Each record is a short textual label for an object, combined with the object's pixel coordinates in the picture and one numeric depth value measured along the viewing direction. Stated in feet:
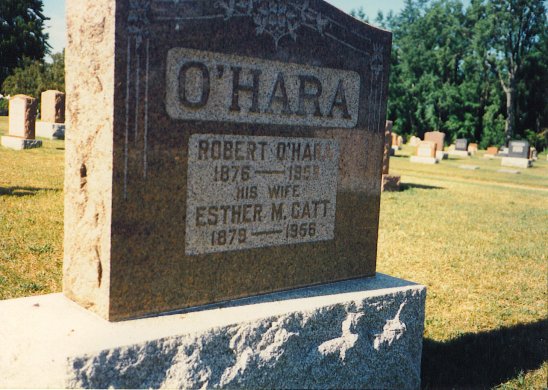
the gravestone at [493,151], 120.57
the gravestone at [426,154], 86.17
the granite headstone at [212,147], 7.98
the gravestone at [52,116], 59.31
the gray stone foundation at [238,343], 7.30
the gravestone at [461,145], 119.34
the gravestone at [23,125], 48.44
